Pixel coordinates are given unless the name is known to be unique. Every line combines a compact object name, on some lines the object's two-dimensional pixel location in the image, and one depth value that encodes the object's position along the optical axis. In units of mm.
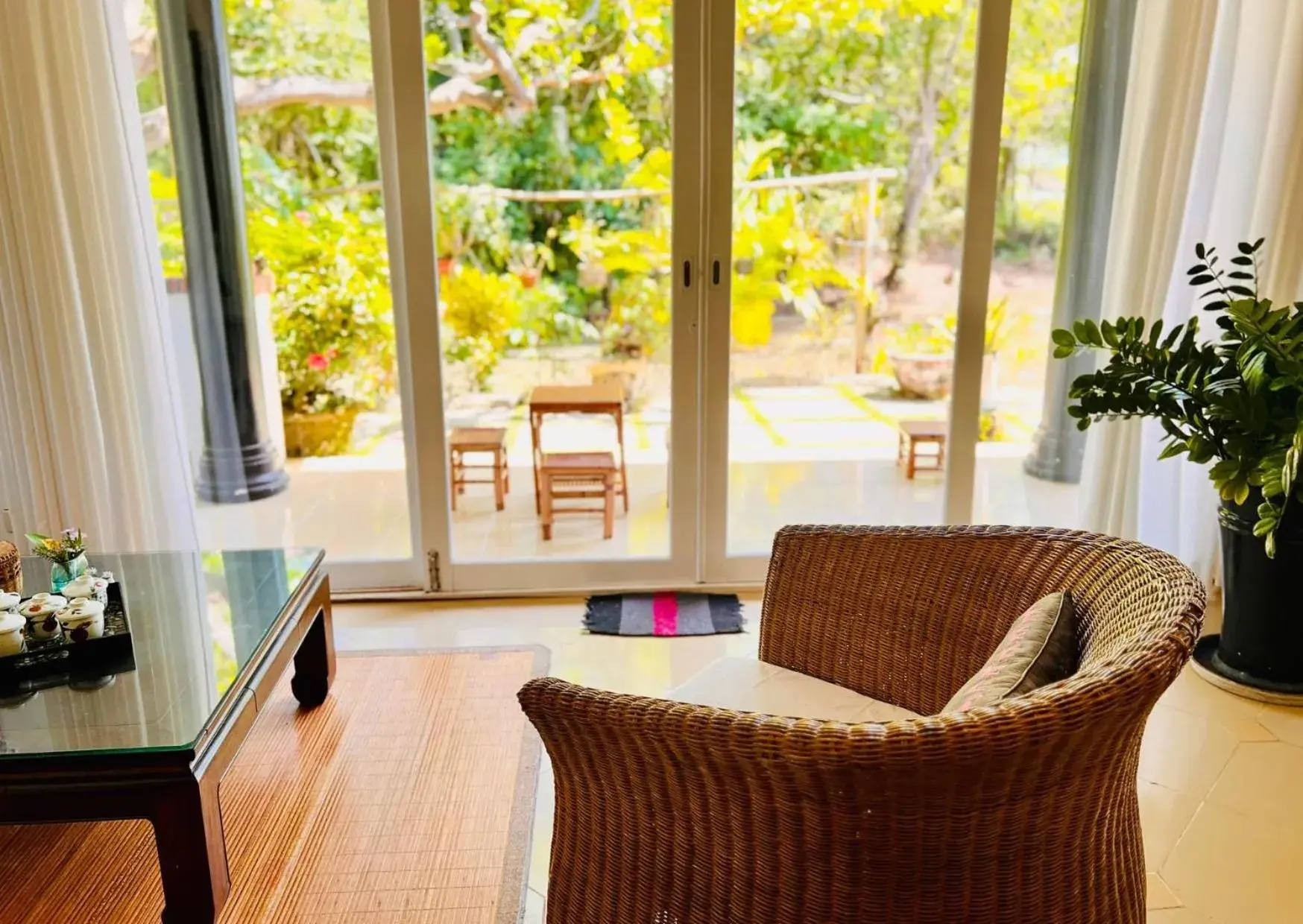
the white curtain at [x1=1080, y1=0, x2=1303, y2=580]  2713
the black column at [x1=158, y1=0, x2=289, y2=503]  2895
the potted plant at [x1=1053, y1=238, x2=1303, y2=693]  2279
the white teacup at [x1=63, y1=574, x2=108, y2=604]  1980
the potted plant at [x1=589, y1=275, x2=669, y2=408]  3139
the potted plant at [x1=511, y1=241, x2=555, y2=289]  3123
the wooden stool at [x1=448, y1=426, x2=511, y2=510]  3252
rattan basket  2186
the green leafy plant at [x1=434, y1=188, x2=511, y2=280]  3039
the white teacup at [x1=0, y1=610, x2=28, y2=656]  1834
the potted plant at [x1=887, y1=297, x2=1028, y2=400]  3215
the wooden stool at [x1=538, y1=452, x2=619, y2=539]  3295
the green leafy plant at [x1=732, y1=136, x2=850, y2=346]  3061
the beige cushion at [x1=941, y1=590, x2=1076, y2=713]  1321
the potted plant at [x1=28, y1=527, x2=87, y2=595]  2057
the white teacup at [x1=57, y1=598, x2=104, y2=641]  1896
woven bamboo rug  1902
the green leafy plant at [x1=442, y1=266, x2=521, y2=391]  3119
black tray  1846
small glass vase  2059
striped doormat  3068
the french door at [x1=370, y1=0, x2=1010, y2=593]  2943
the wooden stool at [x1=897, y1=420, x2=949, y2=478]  3297
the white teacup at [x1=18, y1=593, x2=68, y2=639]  1878
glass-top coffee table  1644
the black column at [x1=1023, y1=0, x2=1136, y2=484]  3008
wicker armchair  1140
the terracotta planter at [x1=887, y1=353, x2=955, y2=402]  3248
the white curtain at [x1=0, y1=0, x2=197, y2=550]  2537
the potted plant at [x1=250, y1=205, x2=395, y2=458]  3051
